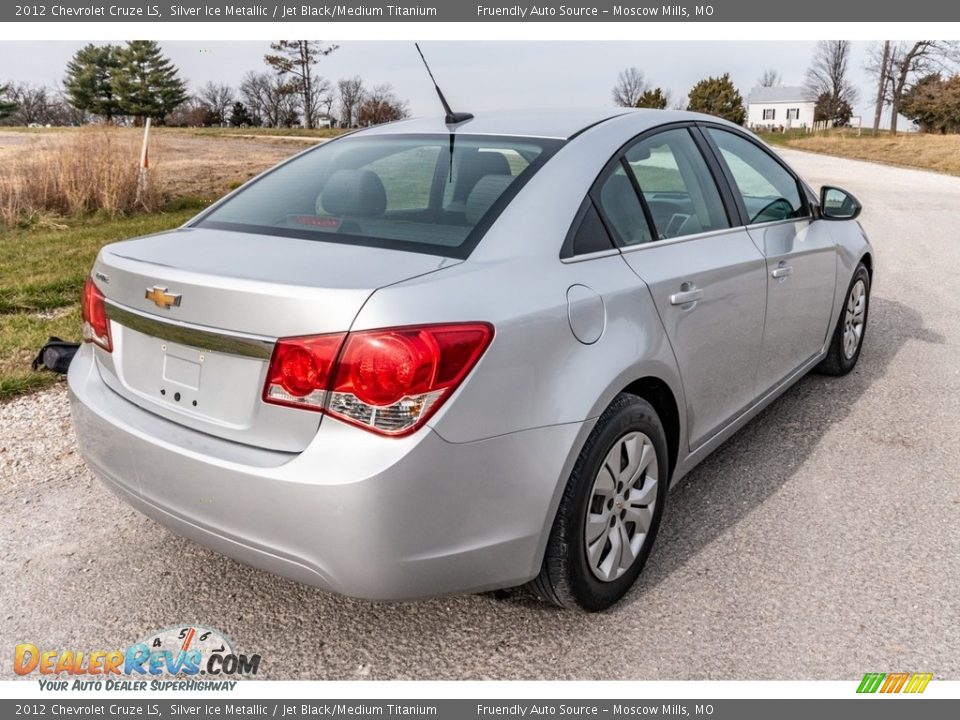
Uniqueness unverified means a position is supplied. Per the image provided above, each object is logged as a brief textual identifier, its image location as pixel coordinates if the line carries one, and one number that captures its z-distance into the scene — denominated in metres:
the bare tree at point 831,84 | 73.25
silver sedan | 2.03
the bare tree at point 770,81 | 111.59
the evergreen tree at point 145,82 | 65.69
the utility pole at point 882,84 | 59.11
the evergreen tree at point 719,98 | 83.44
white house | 100.59
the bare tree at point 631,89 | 79.62
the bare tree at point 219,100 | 68.75
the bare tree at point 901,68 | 56.38
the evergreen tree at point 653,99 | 73.88
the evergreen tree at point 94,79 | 70.19
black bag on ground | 4.99
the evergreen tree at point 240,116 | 67.50
